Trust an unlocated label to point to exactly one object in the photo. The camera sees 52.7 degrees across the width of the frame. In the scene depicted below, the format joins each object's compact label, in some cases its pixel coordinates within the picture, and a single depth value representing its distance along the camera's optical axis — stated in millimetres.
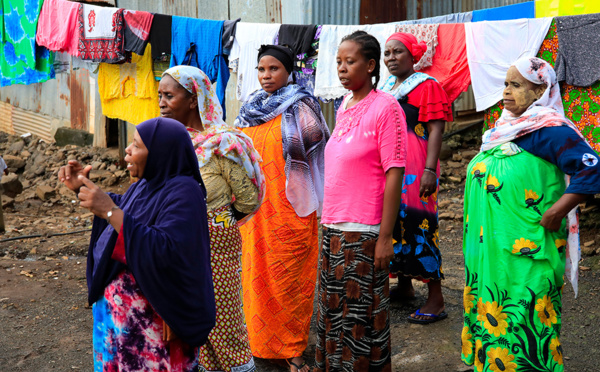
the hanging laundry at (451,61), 5492
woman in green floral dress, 2896
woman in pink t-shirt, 2967
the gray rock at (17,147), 12484
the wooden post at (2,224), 7646
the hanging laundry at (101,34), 6598
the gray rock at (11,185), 9727
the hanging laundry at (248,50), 5945
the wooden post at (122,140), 10898
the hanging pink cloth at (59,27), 6848
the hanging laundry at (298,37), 5695
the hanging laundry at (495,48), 5168
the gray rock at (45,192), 9562
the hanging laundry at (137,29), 6453
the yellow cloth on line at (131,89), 6871
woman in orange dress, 3861
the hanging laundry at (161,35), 6398
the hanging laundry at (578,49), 4918
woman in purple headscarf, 2219
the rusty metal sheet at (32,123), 12944
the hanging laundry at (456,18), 6488
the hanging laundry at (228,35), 6098
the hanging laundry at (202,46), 6194
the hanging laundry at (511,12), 6219
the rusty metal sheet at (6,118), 13789
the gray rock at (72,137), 12180
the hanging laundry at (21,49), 7262
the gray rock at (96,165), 10864
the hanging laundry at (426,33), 5473
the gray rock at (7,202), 9086
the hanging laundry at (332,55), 5512
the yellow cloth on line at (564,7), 5852
